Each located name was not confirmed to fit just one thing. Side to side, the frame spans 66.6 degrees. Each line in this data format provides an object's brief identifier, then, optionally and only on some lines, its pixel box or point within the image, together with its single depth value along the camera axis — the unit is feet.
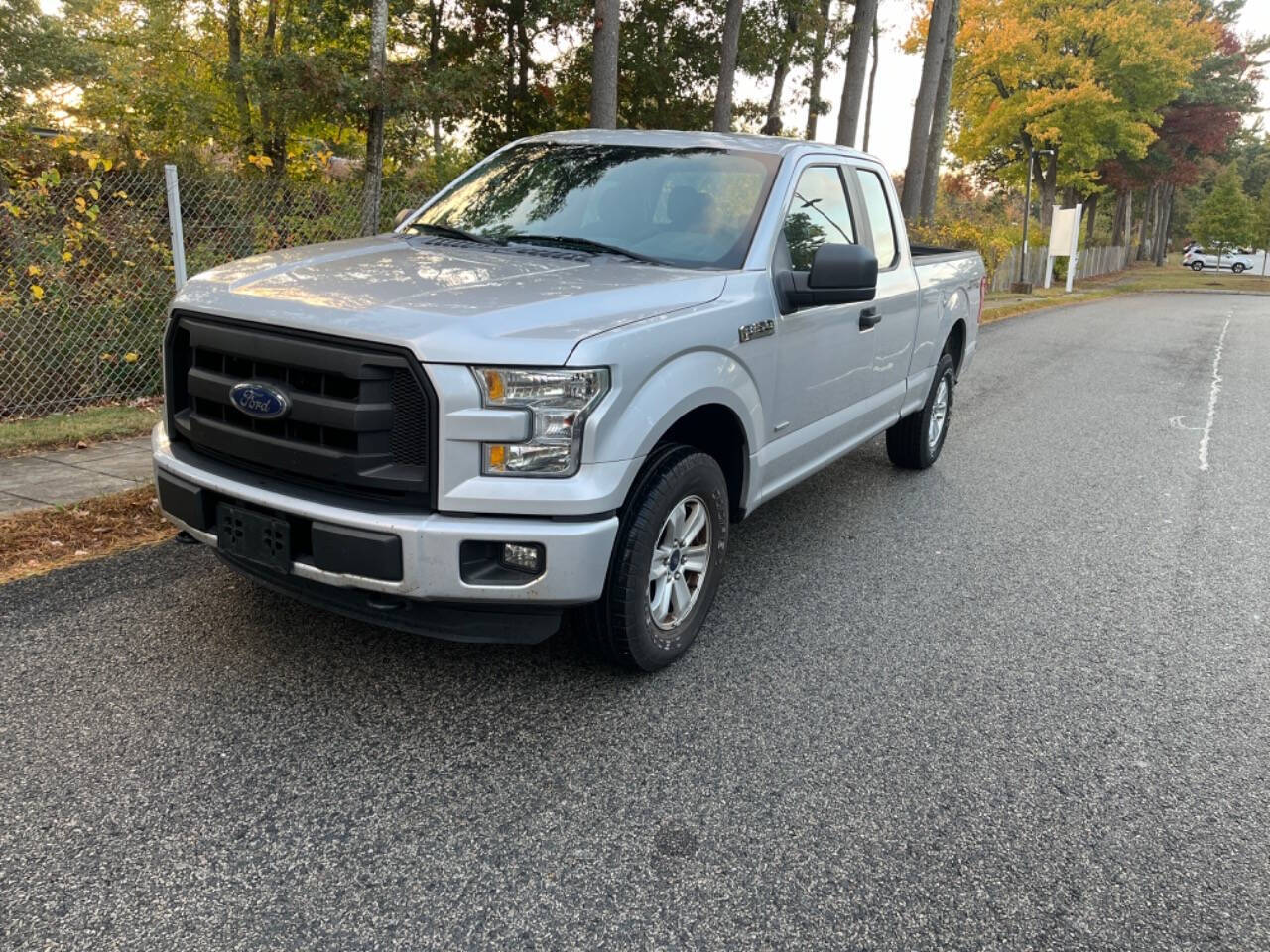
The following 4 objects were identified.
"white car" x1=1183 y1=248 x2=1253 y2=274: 217.15
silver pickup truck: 9.59
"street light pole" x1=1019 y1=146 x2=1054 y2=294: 97.82
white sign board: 94.94
